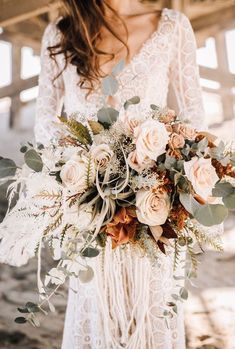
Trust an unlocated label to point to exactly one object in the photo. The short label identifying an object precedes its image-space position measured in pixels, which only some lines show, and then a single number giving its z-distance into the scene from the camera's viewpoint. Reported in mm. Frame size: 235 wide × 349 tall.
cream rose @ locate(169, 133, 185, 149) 832
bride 1095
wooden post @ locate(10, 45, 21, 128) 3041
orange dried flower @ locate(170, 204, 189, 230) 847
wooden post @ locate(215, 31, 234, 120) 2812
